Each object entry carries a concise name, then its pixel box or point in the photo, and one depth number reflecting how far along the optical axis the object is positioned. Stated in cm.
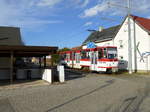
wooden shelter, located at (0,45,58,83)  880
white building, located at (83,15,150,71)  1706
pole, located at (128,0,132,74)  1488
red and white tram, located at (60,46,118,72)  1365
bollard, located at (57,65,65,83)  1006
